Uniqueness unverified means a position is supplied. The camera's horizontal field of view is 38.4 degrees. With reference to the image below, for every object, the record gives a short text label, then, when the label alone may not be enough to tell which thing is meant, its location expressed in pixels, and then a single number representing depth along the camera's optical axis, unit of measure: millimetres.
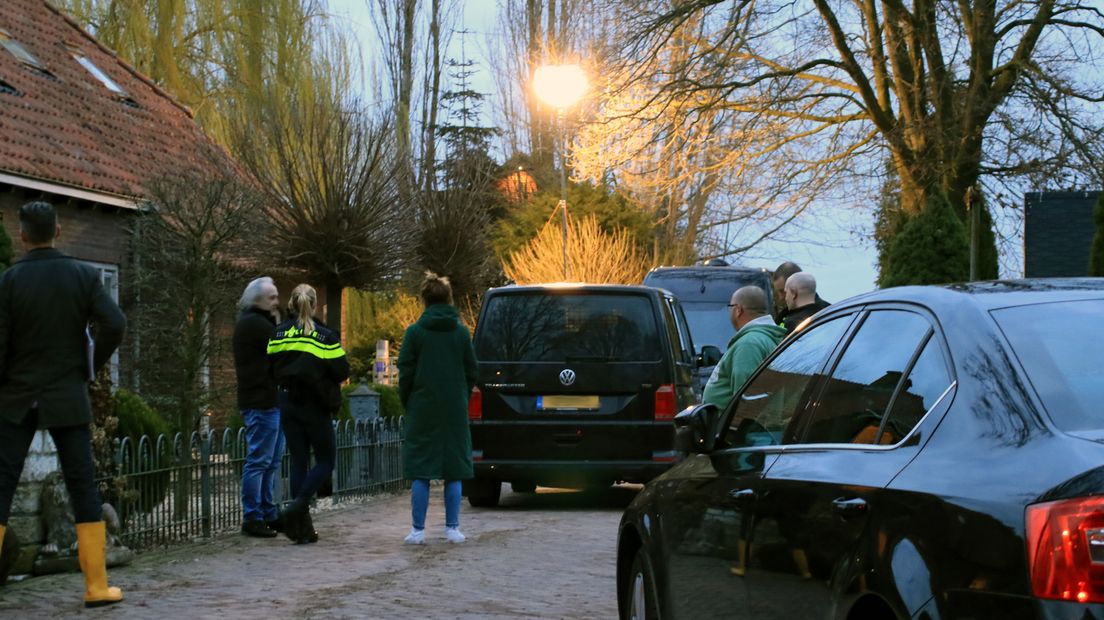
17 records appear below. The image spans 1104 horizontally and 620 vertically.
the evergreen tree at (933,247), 25281
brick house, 20375
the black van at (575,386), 13141
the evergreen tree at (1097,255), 21359
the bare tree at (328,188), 24391
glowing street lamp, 26734
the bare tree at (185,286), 18984
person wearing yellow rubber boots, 7871
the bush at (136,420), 12273
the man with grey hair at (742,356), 8680
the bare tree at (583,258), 35375
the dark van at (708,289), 23578
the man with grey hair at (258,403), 11352
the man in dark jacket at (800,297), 9586
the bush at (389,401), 20500
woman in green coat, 11000
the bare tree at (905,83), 25594
